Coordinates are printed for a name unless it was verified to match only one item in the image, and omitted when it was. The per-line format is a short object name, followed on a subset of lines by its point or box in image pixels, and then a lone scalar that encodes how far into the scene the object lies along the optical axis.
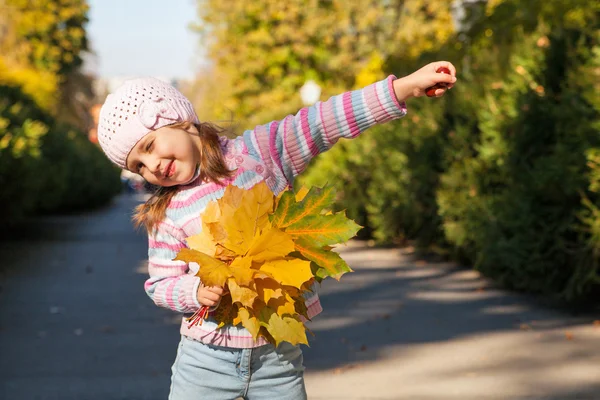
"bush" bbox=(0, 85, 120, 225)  12.99
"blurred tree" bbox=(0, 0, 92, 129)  48.28
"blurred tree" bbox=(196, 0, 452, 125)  29.36
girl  2.88
